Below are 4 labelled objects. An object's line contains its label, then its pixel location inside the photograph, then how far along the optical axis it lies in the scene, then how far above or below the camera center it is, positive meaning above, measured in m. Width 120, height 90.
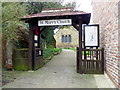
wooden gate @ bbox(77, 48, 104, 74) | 6.03 -1.01
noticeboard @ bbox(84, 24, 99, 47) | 6.49 +0.42
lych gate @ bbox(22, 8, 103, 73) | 6.10 +1.04
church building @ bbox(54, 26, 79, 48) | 28.52 +1.22
